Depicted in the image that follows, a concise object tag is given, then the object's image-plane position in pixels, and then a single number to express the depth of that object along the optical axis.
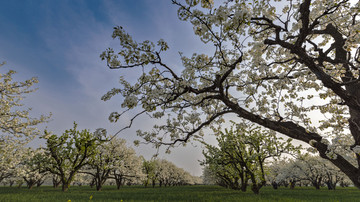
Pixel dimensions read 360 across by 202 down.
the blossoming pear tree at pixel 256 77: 5.73
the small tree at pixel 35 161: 23.12
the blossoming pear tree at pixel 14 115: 15.57
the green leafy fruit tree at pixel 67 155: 22.31
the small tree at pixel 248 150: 17.11
